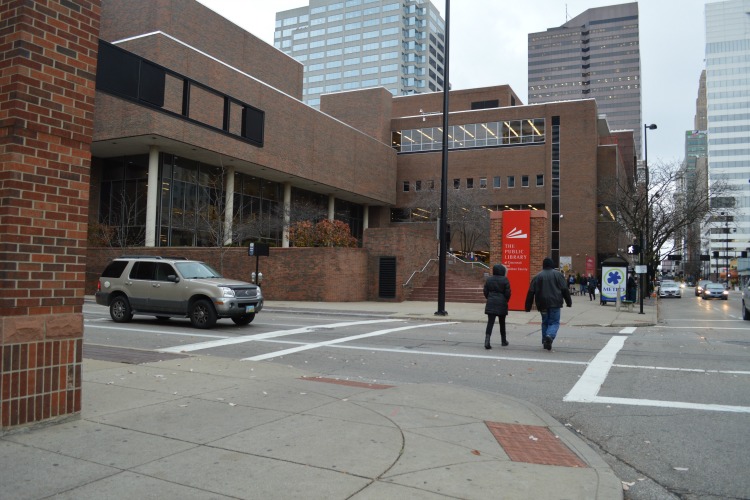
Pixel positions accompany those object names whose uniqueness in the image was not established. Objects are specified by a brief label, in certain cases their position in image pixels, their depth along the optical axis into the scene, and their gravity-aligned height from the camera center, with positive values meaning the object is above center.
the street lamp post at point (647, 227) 35.31 +3.53
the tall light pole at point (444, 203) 19.28 +2.42
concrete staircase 27.70 -0.86
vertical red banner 22.23 +0.77
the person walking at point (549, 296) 11.06 -0.48
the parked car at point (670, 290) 47.31 -1.28
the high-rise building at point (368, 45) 125.31 +52.60
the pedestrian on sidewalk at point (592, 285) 35.86 -0.76
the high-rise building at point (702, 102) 179.76 +59.09
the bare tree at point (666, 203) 40.78 +5.55
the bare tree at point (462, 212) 51.03 +5.58
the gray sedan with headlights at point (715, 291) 43.62 -1.21
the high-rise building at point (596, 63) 179.62 +71.02
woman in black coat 11.35 -0.49
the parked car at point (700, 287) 46.42 -0.99
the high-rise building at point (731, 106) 135.50 +42.45
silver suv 14.14 -0.71
